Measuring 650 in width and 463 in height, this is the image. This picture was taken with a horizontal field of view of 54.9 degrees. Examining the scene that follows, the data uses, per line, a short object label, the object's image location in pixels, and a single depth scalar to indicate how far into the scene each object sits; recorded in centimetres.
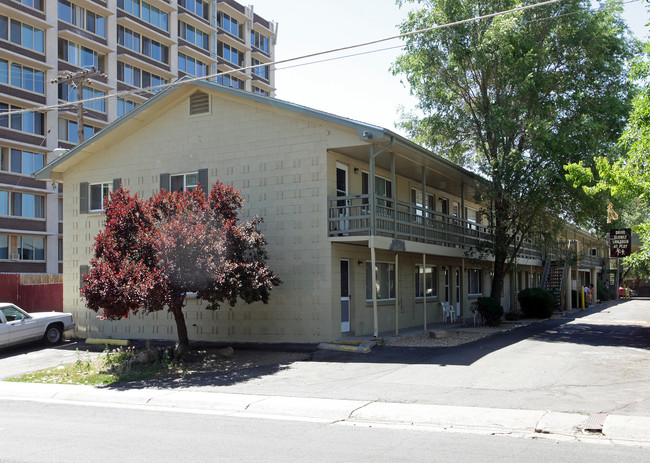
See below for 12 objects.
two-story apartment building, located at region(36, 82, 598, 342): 1777
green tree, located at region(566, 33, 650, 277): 1509
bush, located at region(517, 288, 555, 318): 2886
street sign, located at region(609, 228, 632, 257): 2128
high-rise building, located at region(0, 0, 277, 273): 4050
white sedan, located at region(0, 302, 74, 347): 1870
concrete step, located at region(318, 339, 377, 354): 1634
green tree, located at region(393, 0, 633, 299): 2178
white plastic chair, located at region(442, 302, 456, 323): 2561
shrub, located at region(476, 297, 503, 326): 2353
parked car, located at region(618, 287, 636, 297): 6228
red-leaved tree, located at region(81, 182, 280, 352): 1460
